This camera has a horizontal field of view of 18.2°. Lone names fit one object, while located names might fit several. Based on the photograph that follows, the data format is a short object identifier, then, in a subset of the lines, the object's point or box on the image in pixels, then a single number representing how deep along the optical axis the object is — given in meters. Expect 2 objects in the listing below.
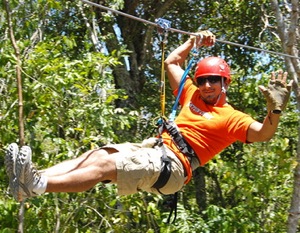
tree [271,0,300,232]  6.30
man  4.26
